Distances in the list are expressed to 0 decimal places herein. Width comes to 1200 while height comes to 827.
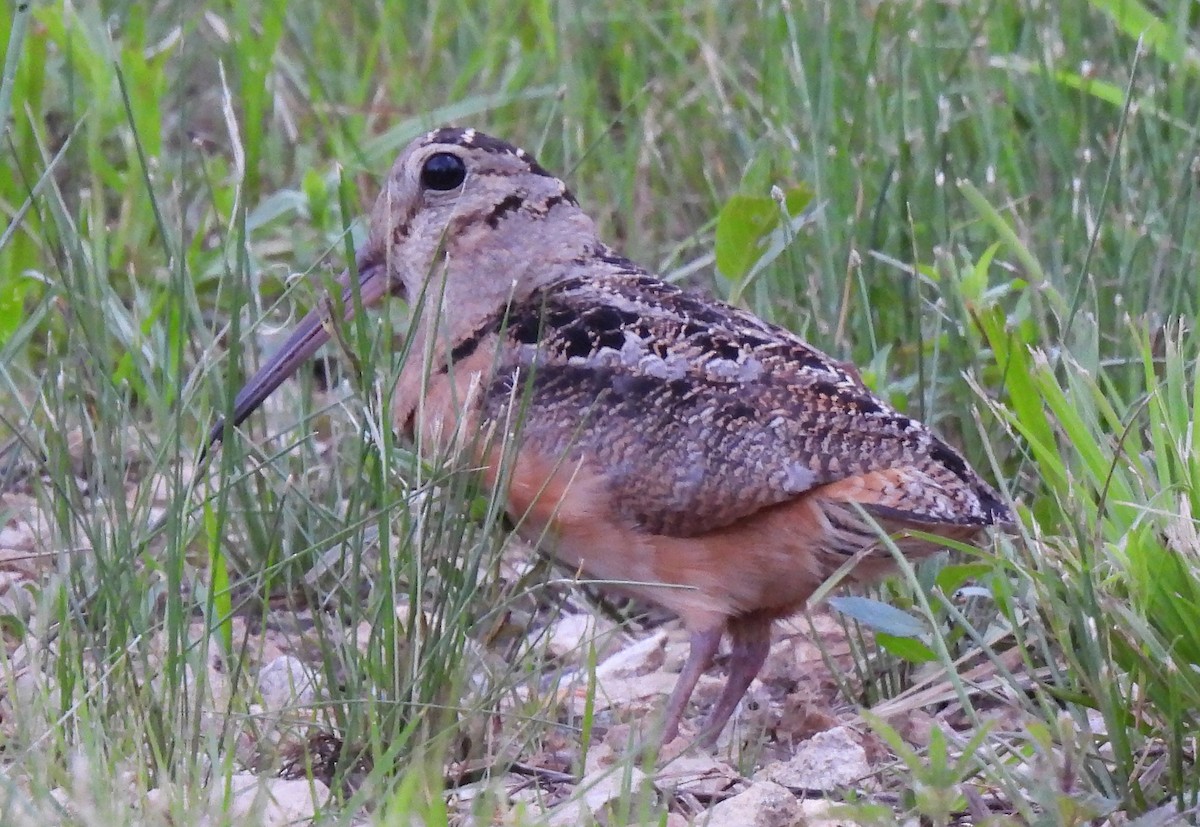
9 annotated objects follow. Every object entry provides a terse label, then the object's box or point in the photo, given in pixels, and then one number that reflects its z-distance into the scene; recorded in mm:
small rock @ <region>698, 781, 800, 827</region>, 5289
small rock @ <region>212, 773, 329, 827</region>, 5066
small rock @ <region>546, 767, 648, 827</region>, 5039
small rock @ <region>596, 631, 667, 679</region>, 7395
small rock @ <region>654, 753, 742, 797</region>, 5754
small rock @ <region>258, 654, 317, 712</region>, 6344
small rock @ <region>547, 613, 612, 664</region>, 7492
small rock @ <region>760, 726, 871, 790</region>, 5719
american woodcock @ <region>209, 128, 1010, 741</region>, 6434
